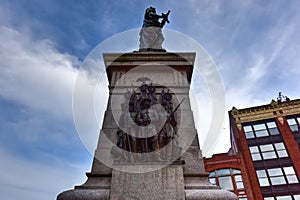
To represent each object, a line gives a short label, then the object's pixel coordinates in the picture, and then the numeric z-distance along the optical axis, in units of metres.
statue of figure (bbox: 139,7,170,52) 8.41
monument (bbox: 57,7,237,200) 3.97
